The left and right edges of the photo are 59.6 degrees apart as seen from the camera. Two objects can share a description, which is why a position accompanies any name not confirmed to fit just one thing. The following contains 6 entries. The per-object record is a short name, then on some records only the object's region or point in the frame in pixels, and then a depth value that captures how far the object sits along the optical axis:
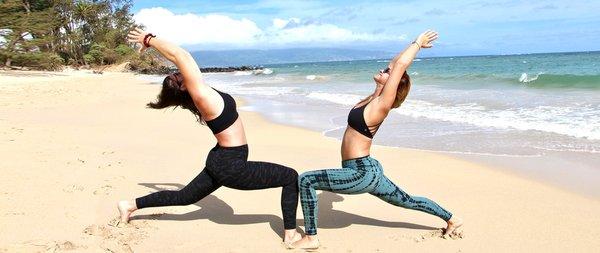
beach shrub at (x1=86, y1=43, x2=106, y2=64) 62.12
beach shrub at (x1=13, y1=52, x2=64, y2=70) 37.22
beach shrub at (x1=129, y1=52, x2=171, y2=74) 62.41
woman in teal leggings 3.79
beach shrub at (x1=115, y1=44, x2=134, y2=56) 64.19
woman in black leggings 3.77
